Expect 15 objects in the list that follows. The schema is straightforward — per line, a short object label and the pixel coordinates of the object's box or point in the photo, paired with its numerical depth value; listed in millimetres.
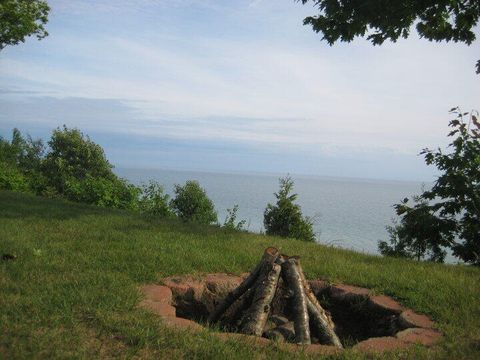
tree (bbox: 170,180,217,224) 19688
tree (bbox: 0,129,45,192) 17886
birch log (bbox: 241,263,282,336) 4732
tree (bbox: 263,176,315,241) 15055
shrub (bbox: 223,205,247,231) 16512
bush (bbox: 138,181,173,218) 17500
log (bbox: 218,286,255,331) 5434
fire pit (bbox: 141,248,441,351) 4629
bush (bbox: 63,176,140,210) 16344
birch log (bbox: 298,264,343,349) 4719
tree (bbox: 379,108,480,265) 9781
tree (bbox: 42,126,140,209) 27881
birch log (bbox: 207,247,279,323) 5352
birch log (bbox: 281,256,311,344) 4573
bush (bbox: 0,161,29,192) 17578
